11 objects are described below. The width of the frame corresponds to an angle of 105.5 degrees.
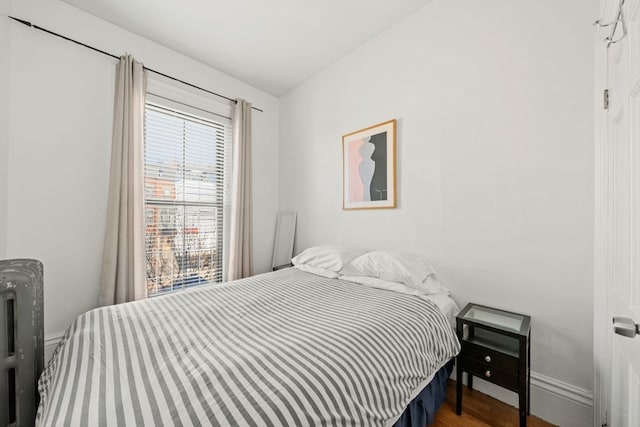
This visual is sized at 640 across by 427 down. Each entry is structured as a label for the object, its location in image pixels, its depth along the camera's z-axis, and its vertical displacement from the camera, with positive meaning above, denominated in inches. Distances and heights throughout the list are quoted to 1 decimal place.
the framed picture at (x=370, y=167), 87.3 +18.8
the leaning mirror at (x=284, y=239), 126.3 -13.0
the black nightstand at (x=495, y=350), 51.3 -30.4
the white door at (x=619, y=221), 29.6 -0.2
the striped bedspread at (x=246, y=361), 27.9 -22.1
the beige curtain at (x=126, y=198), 81.5 +5.3
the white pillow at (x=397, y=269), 68.1 -15.9
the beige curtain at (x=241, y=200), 112.8 +6.8
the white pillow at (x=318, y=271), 83.8 -20.3
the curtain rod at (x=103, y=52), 70.7 +54.9
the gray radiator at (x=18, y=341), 30.6 -17.0
